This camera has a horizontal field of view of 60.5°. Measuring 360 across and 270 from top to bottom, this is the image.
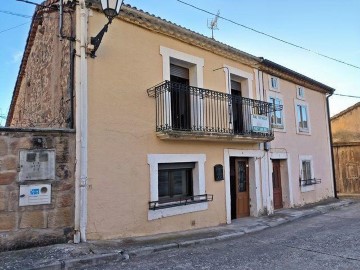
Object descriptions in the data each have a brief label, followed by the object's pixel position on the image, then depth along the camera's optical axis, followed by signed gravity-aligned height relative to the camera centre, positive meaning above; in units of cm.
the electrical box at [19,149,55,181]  555 +24
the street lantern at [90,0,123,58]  565 +307
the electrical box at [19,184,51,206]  547 -31
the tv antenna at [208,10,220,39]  1080 +515
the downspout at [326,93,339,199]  1403 +83
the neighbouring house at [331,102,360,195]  1586 +21
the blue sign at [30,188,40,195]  554 -24
